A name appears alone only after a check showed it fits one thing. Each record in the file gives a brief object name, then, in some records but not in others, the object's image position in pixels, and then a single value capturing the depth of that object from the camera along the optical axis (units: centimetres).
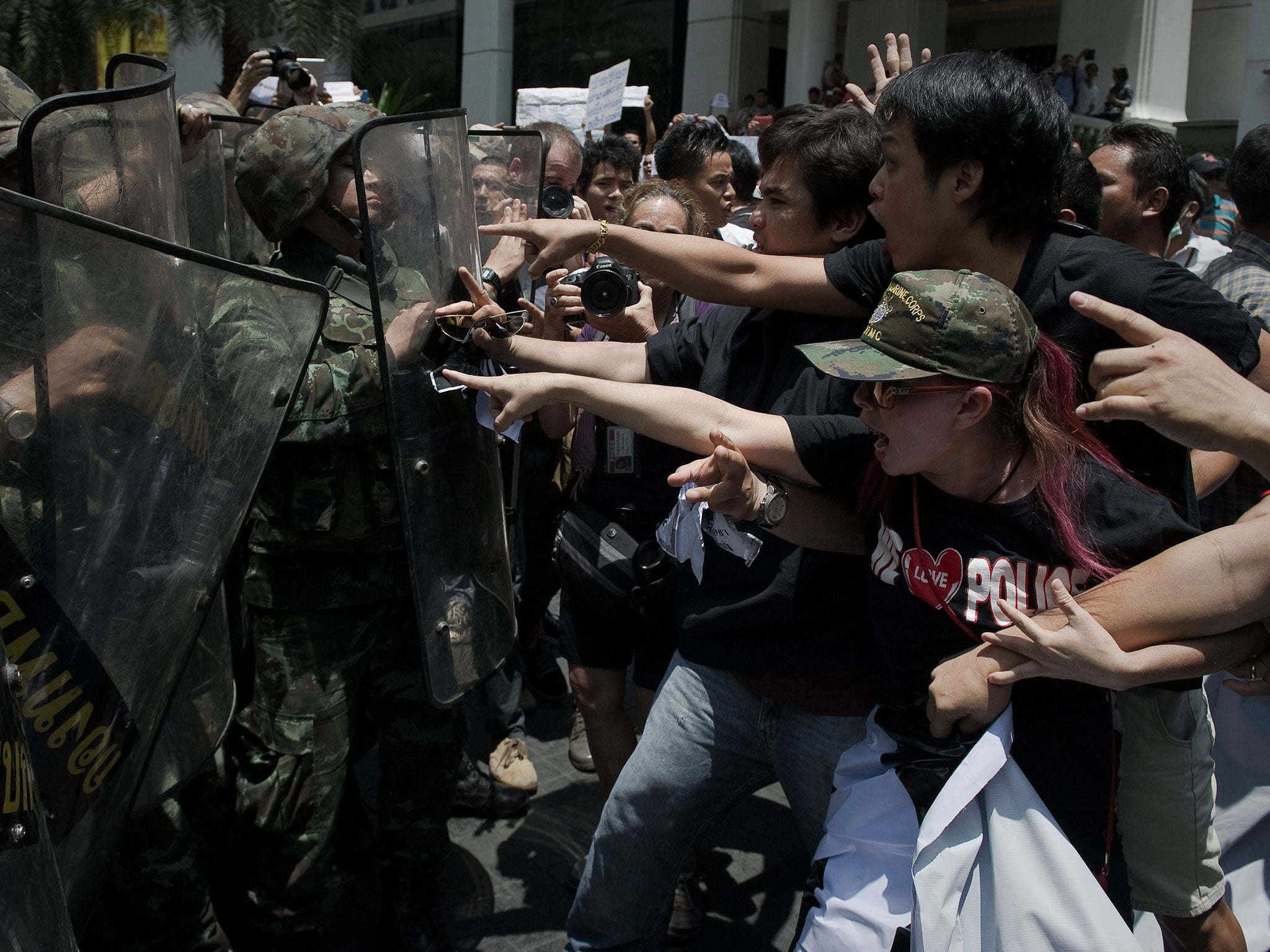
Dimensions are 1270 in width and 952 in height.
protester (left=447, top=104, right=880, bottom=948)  205
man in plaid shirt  304
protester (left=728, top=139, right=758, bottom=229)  514
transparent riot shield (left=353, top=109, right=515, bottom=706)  205
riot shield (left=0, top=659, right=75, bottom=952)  98
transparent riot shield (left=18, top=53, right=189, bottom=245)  155
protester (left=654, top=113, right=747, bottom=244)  454
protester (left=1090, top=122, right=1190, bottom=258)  356
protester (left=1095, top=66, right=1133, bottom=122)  1398
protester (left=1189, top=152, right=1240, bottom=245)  738
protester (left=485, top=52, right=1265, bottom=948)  172
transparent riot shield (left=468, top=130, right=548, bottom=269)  258
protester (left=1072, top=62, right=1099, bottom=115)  1438
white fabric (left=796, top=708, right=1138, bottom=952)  152
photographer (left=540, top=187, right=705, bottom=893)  291
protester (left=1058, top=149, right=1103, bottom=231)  289
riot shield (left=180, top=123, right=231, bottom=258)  346
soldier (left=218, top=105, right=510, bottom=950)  232
